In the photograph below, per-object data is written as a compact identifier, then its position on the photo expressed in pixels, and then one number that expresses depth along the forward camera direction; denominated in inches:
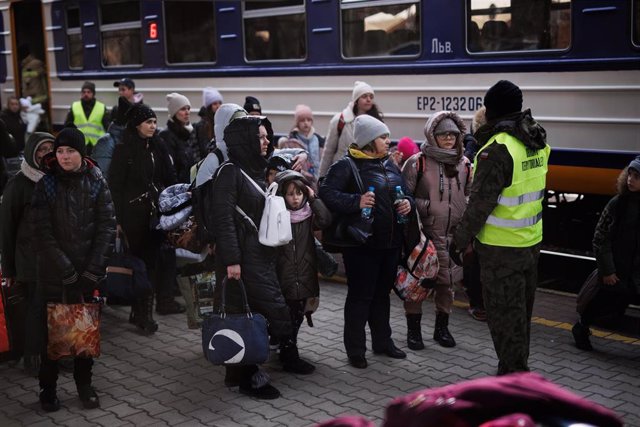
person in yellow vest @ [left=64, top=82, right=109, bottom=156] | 480.7
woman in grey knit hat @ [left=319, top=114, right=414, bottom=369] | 244.4
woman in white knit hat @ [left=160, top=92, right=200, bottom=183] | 324.8
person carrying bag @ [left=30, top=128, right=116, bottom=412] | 220.1
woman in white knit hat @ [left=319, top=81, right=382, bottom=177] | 326.3
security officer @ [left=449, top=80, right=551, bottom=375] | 209.6
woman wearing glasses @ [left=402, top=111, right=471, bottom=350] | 259.4
